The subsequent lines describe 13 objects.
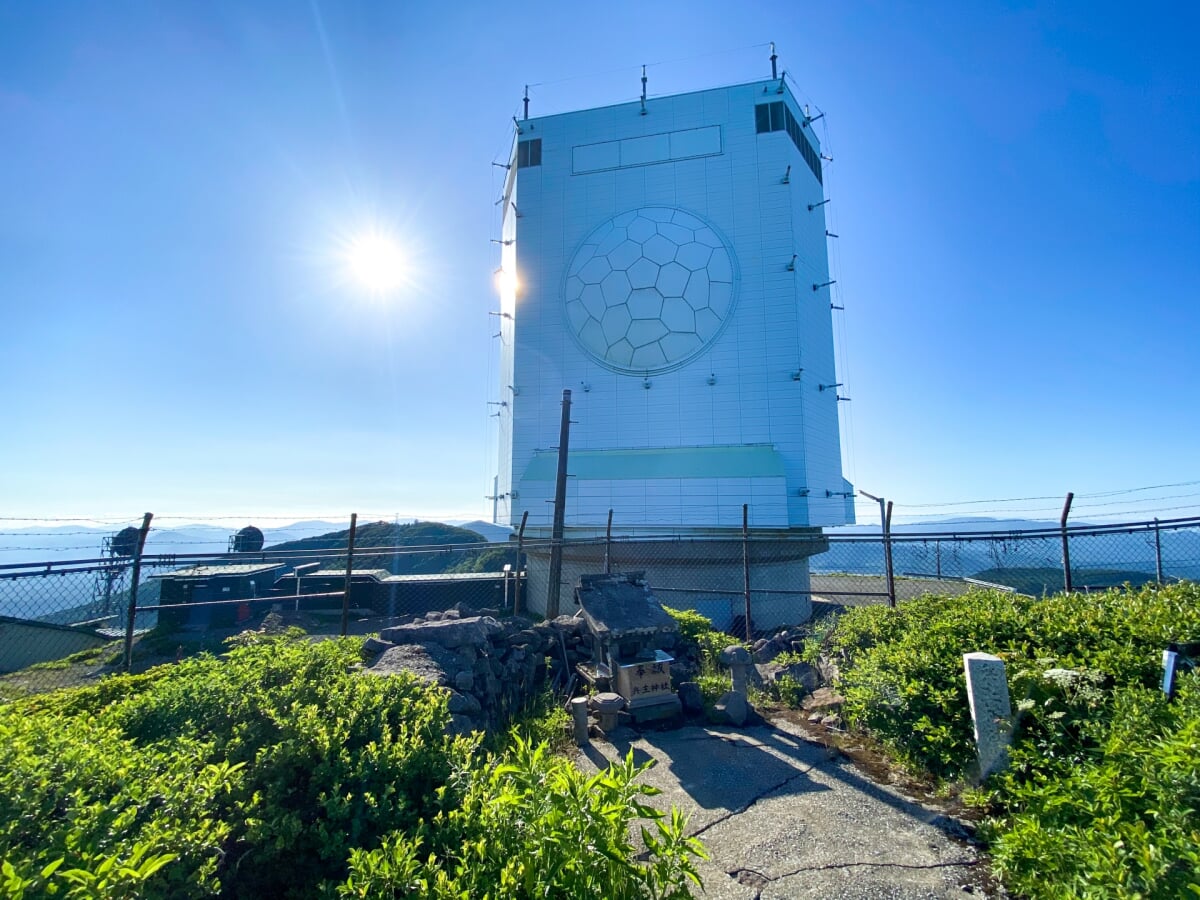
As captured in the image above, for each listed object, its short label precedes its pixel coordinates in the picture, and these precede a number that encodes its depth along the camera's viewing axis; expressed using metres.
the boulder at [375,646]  5.91
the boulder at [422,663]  5.10
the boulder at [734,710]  6.30
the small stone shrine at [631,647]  6.21
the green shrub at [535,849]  1.83
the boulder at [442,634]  6.12
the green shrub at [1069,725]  2.38
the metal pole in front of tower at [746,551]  9.16
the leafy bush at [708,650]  7.13
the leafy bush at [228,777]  1.82
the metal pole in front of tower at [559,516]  11.41
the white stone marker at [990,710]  3.92
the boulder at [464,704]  4.96
